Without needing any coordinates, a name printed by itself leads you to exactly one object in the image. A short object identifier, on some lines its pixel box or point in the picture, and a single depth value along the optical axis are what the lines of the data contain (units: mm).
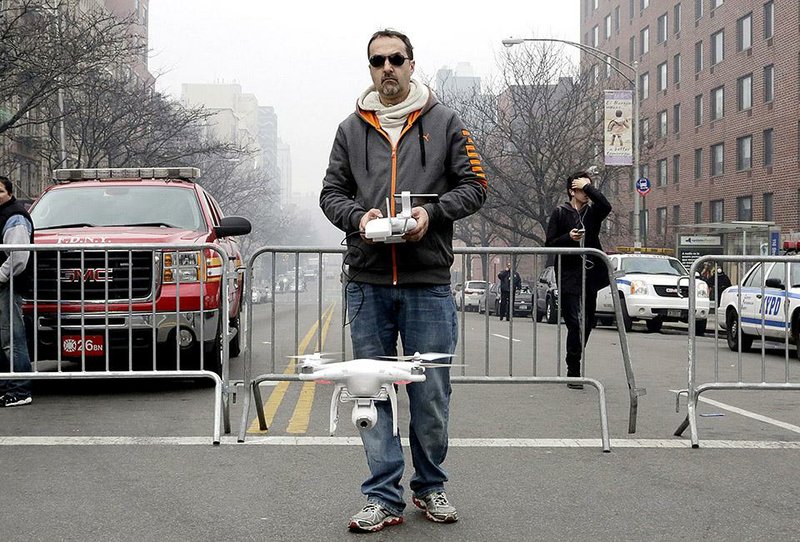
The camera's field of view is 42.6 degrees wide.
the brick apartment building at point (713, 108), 45281
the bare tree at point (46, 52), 22750
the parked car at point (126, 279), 8492
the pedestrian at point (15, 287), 8117
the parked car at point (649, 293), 21516
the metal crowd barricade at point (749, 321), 6969
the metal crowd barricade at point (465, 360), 6888
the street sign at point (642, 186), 30906
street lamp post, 31172
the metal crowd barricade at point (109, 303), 8141
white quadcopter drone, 3791
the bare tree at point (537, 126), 40406
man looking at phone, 8977
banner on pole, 27500
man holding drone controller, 4395
